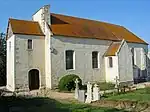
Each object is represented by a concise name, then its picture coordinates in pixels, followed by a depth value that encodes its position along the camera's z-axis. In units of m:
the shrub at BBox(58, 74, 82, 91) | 16.23
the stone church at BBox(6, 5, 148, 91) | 16.92
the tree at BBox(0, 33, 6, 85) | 22.77
